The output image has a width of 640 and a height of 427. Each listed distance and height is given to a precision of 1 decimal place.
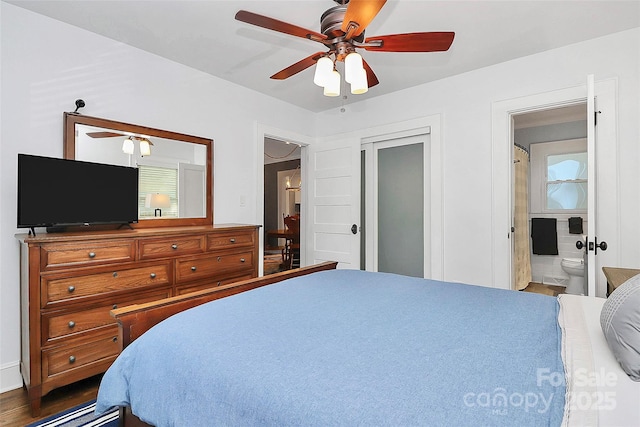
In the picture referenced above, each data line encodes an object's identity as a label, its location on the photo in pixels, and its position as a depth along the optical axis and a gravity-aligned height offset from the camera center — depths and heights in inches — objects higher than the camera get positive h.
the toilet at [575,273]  158.9 -29.4
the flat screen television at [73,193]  80.8 +5.6
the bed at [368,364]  28.5 -16.2
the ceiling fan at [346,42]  65.4 +36.1
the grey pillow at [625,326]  33.5 -12.6
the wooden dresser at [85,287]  75.0 -19.3
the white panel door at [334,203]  158.2 +5.2
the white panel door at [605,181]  100.2 +9.6
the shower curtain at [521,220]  175.0 -4.0
